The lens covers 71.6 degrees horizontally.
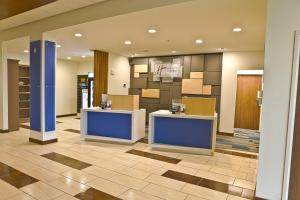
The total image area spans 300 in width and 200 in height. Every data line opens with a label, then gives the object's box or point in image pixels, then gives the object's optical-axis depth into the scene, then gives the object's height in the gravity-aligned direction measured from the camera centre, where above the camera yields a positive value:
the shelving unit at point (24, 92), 8.38 -0.26
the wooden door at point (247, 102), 6.08 -0.32
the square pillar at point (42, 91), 4.73 -0.11
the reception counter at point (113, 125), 5.05 -0.92
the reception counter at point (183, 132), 4.40 -0.93
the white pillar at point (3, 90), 5.82 -0.14
